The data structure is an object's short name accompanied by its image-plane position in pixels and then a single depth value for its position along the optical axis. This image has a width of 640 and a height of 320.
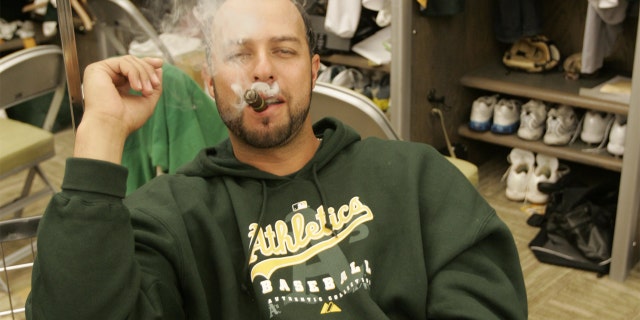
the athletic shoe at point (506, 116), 3.31
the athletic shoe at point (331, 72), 3.53
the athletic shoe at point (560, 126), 3.15
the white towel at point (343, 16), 3.30
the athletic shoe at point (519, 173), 3.29
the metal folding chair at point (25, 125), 2.74
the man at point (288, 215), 1.23
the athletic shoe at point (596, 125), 3.05
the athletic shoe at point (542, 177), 3.23
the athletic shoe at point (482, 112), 3.38
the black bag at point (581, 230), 2.79
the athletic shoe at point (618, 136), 2.90
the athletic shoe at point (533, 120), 3.23
